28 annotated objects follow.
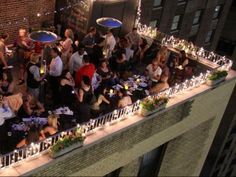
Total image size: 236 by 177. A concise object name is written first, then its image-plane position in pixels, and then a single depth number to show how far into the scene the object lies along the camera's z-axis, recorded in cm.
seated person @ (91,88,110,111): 1549
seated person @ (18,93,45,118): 1429
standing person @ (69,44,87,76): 1649
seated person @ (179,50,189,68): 2012
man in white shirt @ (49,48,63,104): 1562
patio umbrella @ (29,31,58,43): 1512
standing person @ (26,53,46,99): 1490
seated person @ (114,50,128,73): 1897
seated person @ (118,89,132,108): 1583
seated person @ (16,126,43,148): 1305
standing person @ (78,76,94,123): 1472
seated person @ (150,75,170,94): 1709
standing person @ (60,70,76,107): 1488
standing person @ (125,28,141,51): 2080
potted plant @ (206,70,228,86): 1862
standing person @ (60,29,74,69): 1725
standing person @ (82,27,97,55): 1905
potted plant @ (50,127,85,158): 1270
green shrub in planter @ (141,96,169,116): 1550
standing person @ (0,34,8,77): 1619
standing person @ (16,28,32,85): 1764
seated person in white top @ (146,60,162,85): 1839
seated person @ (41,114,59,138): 1332
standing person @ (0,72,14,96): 1394
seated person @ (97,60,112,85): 1693
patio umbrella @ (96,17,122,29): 1880
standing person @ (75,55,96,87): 1535
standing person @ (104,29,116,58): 1914
